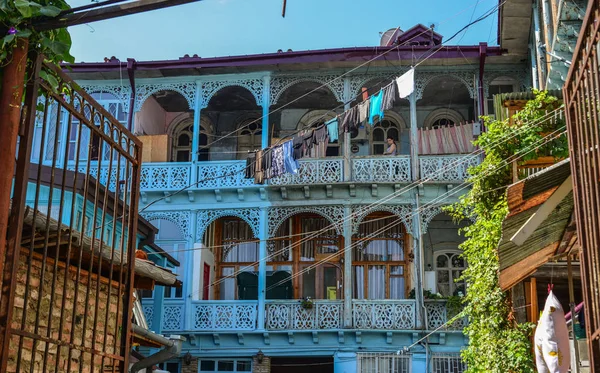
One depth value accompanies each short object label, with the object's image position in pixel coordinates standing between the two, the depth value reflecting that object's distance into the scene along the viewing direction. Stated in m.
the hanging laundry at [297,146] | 19.20
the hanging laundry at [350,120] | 18.47
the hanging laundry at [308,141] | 19.03
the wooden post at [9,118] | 5.01
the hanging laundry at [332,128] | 18.38
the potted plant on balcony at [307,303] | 20.80
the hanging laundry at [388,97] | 17.83
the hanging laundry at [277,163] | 19.70
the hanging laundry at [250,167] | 20.17
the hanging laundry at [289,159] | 19.44
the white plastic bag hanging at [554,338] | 9.10
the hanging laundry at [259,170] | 20.16
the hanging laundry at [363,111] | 18.09
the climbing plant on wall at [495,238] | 12.22
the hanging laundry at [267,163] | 19.98
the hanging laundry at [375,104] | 17.91
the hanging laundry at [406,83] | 17.69
